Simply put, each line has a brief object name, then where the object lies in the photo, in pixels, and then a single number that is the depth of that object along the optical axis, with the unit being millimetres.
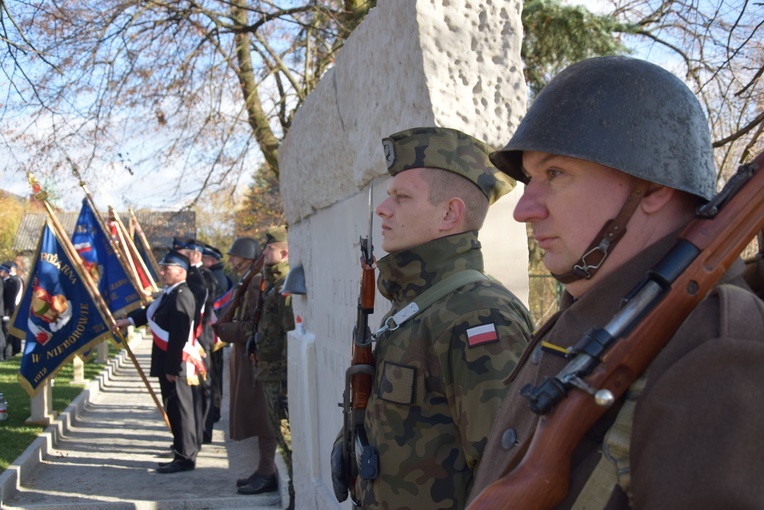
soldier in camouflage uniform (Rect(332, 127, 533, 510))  2160
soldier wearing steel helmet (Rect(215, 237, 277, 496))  7145
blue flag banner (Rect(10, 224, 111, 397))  8633
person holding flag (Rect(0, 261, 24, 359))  17266
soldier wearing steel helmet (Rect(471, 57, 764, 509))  963
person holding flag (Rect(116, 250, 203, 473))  7531
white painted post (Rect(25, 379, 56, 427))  9445
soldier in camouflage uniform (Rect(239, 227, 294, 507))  6621
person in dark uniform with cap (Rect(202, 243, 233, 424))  9926
